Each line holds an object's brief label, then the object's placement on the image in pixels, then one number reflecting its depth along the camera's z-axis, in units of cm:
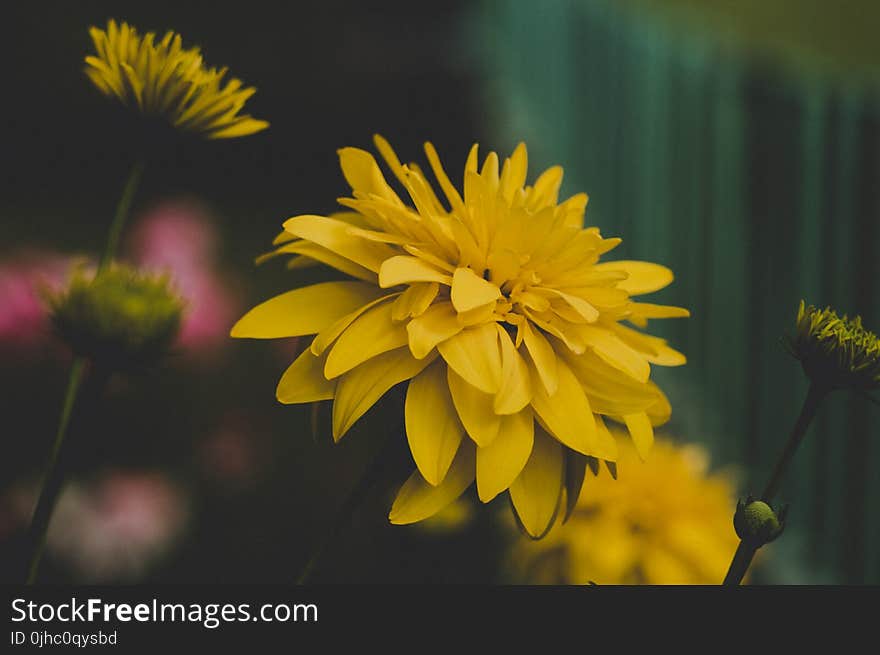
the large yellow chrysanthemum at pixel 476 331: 49
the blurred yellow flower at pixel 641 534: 64
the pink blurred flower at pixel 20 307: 82
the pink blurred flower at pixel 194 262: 94
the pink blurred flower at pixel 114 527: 80
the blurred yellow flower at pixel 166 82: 51
